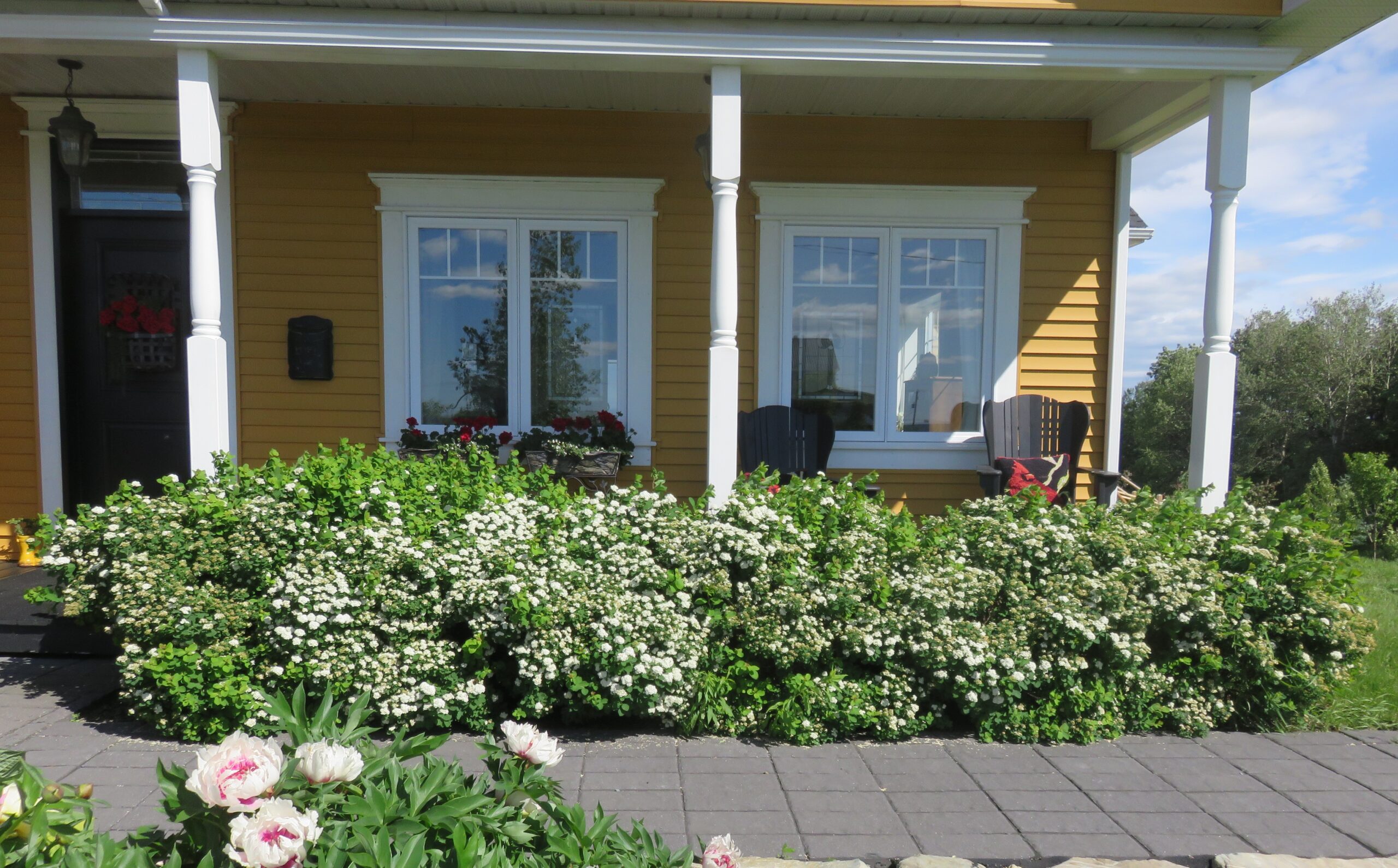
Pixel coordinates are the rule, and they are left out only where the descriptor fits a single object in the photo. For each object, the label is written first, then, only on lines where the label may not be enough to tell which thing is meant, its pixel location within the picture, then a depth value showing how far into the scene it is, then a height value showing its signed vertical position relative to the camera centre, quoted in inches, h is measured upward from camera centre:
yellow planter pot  213.0 -42.4
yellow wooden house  215.2 +31.6
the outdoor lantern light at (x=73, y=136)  197.3 +52.8
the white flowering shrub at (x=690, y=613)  125.6 -32.5
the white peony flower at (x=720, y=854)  59.9 -31.2
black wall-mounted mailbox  220.1 +8.1
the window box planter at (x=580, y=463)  206.8 -18.0
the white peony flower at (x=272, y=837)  48.6 -25.0
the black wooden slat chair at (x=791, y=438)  220.2 -12.3
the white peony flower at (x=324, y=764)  56.3 -23.9
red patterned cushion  206.4 -19.1
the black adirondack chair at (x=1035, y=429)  221.1 -8.9
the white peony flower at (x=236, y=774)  51.0 -22.7
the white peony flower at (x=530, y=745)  64.4 -25.9
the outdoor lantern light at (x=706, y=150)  198.4 +52.6
